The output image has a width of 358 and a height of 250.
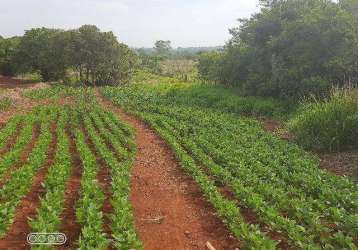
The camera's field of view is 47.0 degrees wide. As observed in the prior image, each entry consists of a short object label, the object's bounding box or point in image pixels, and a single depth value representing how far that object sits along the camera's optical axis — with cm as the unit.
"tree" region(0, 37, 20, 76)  3923
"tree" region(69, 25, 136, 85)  3269
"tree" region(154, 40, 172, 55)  10540
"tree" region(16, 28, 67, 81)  3459
